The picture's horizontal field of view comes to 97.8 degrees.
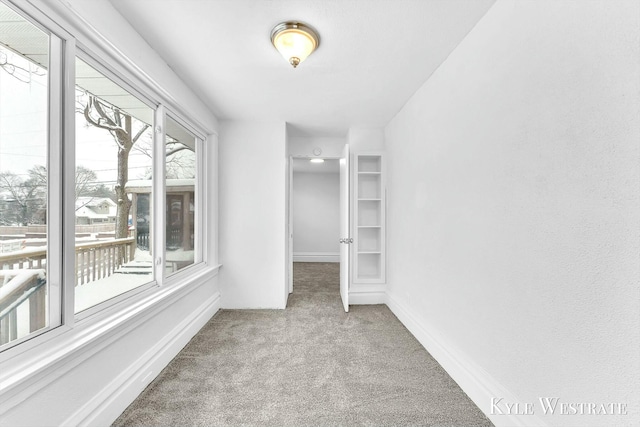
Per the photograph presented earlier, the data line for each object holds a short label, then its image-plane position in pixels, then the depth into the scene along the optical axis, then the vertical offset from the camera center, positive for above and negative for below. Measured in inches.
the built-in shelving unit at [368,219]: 156.4 -2.3
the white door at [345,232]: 138.9 -9.1
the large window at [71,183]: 48.7 +7.4
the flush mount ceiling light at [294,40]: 70.2 +45.9
